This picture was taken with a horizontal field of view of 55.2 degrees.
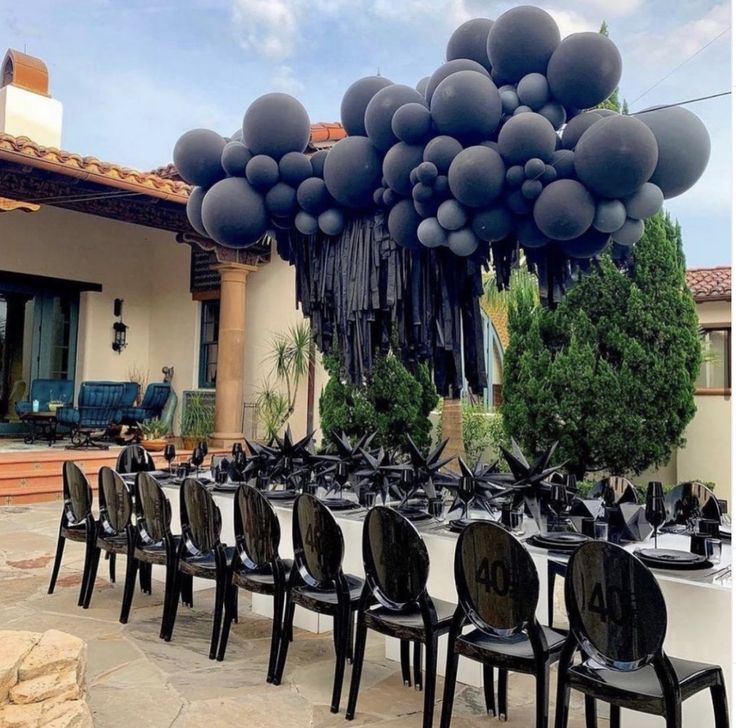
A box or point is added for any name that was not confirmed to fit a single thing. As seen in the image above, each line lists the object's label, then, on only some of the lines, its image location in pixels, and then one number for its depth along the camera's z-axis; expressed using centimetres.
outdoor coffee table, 886
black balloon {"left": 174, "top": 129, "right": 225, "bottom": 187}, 345
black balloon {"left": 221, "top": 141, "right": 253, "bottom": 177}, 335
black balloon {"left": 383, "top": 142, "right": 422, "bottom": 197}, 285
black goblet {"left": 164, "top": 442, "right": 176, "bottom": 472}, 458
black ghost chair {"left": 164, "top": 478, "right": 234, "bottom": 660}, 315
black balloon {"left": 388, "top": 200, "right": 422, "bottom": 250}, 294
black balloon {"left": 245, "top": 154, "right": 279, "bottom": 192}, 328
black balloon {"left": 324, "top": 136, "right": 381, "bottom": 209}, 307
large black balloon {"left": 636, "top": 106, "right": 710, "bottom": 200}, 265
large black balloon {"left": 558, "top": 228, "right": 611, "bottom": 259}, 279
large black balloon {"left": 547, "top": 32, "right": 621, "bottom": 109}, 267
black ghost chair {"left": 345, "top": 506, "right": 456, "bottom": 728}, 241
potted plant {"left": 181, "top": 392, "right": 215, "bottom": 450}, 951
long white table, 221
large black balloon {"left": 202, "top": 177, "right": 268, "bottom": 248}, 329
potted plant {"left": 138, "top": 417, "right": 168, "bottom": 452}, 909
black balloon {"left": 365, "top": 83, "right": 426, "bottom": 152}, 290
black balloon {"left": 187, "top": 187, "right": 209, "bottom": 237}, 362
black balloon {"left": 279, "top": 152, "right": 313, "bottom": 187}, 330
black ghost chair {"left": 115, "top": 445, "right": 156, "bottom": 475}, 480
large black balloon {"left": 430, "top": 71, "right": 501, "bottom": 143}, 267
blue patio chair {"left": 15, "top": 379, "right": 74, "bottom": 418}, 991
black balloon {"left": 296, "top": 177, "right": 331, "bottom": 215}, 326
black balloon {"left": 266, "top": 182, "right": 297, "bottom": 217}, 333
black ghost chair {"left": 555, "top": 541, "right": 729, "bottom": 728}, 188
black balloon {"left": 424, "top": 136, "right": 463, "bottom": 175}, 275
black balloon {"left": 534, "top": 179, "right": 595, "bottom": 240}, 260
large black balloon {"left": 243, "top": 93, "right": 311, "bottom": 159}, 328
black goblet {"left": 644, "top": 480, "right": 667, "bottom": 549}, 256
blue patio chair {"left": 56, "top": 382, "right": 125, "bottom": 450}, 886
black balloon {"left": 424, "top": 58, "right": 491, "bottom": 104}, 285
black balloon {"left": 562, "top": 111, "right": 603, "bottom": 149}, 274
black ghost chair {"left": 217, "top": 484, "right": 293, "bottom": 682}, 289
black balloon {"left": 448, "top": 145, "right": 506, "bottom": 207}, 266
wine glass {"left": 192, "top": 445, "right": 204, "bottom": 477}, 441
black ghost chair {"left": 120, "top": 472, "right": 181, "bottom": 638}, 340
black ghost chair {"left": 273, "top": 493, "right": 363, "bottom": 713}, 266
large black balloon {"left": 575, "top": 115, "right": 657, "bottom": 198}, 246
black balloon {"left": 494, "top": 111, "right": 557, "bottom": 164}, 263
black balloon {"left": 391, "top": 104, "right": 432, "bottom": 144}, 278
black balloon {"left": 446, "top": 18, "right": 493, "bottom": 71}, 307
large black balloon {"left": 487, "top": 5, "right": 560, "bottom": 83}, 274
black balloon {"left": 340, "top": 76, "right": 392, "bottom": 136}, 322
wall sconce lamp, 1070
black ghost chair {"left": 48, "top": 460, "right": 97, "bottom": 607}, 386
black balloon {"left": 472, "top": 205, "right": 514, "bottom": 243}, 279
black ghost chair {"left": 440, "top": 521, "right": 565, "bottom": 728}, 215
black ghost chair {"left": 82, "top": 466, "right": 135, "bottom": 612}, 364
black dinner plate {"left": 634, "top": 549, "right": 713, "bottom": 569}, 231
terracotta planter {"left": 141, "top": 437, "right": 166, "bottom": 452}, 906
